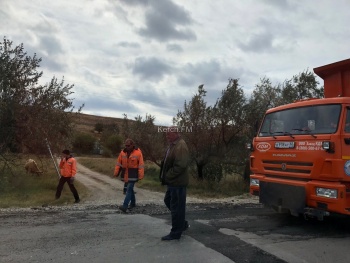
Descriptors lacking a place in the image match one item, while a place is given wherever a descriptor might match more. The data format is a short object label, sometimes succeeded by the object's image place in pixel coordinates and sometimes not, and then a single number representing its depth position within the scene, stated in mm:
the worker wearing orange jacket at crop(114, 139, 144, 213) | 9258
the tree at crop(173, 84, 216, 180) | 16219
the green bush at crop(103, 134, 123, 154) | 46281
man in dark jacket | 6324
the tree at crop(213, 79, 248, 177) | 16188
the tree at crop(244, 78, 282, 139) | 16147
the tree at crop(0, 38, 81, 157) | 15281
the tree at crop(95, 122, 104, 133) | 69000
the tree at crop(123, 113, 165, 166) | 18281
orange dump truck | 6367
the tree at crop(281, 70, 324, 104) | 19266
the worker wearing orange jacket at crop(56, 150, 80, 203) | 11602
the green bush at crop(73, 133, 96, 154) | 49638
